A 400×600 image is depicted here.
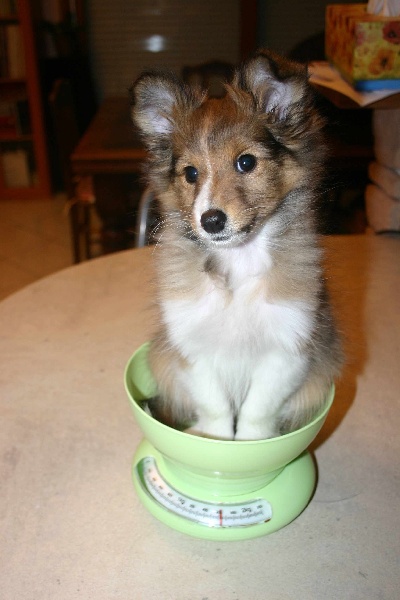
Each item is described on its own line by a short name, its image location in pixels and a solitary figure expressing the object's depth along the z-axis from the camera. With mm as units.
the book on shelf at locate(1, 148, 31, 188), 4879
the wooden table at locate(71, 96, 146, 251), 3029
